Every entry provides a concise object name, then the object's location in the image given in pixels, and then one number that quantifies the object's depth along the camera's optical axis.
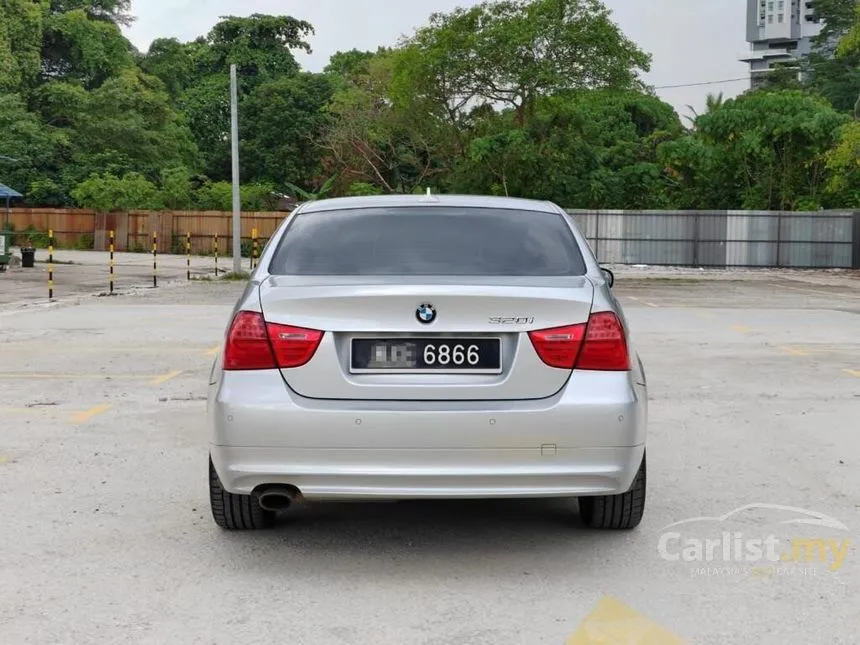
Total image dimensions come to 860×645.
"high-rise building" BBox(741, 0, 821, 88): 142.62
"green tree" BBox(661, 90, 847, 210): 43.59
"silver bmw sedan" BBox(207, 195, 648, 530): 4.46
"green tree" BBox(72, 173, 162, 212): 52.53
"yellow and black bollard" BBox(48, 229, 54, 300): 19.92
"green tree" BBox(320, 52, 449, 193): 51.56
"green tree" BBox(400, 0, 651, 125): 44.56
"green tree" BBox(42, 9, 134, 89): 63.84
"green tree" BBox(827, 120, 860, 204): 35.38
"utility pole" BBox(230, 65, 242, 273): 30.42
